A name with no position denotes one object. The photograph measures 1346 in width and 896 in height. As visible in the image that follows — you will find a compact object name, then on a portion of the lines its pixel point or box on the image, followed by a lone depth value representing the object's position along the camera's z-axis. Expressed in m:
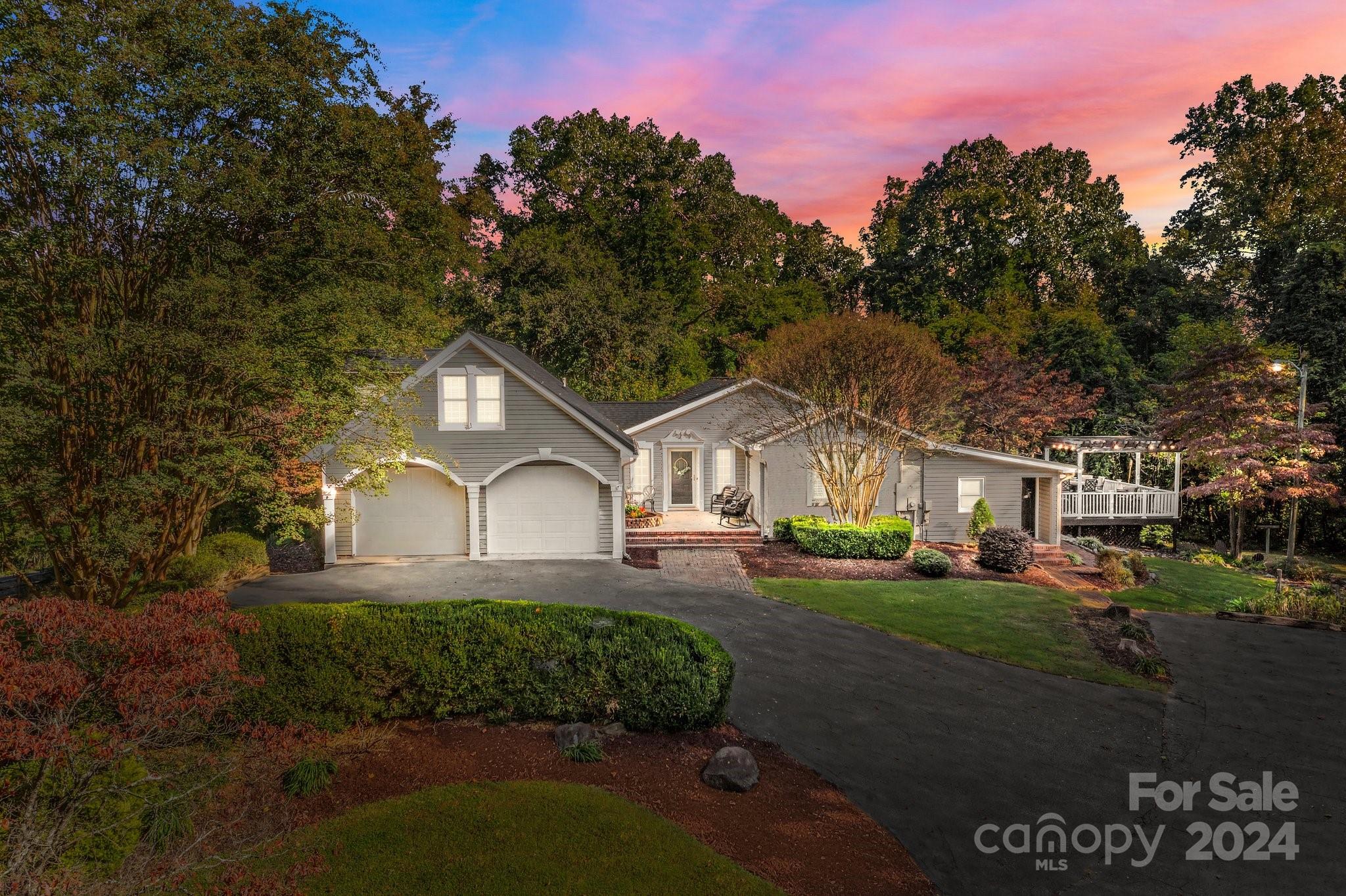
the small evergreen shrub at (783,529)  20.67
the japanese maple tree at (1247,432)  19.28
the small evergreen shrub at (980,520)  21.09
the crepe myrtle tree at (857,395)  19.09
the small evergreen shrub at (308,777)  6.24
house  17.59
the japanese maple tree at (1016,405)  28.09
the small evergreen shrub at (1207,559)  21.09
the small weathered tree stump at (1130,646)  11.06
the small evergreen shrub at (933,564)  16.88
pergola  22.66
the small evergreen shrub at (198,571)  13.55
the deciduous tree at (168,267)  8.57
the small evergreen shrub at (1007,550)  17.70
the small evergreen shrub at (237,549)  15.45
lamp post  17.27
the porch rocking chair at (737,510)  21.41
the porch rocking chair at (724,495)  22.84
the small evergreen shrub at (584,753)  7.06
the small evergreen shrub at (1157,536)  23.98
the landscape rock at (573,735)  7.33
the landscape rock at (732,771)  6.71
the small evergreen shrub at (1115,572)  17.17
